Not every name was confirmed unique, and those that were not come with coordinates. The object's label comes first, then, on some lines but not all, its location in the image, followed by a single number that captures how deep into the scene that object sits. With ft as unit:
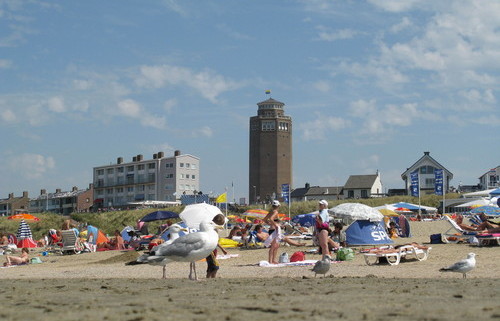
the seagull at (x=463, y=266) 38.60
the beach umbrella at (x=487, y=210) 107.86
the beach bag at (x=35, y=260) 72.36
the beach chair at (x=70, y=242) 84.17
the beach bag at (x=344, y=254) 56.75
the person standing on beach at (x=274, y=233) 53.15
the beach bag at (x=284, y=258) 54.91
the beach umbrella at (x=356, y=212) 71.00
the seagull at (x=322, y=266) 40.19
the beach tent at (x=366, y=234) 70.59
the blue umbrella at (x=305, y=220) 138.31
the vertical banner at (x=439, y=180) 161.48
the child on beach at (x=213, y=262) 42.24
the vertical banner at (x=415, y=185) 172.86
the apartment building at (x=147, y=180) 362.74
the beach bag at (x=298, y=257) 55.42
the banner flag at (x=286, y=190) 161.58
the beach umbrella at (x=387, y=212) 124.07
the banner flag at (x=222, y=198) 140.44
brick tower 383.04
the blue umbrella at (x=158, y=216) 101.76
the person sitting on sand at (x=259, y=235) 78.28
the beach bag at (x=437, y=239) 77.46
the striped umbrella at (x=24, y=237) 110.22
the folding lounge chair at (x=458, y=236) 75.05
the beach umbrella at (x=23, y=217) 139.64
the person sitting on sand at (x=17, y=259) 67.82
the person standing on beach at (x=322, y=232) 51.83
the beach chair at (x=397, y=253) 52.19
